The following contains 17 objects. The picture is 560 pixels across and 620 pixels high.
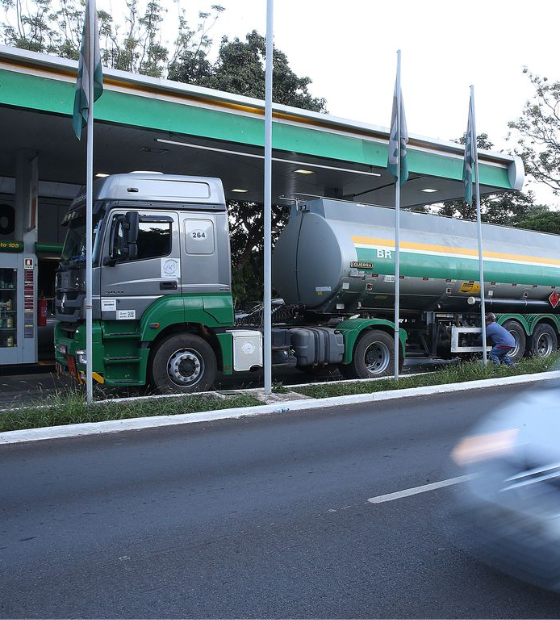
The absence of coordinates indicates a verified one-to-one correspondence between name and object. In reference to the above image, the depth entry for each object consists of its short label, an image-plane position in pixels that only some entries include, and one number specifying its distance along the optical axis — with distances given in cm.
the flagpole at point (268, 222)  1028
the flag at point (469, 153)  1375
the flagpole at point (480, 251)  1337
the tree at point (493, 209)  3248
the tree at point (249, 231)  2295
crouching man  1402
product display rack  1423
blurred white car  344
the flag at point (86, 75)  904
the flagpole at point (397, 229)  1178
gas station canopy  1204
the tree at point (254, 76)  2270
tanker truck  998
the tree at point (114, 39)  2936
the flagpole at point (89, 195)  889
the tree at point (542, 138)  3412
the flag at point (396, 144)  1209
